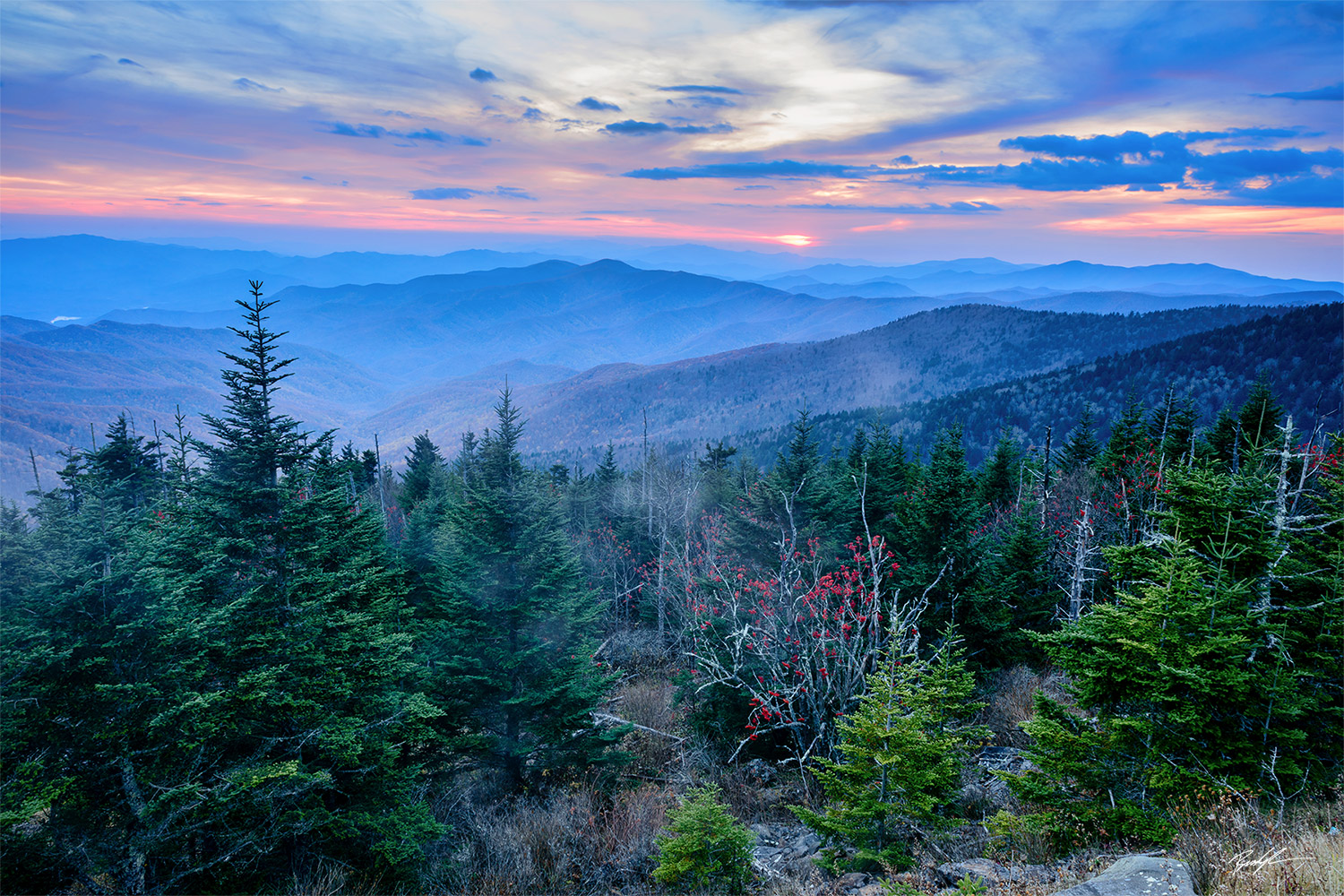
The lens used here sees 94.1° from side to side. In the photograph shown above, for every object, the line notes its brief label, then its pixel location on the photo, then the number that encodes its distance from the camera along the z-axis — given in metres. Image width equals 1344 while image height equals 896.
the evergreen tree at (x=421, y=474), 42.69
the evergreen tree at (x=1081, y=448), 33.78
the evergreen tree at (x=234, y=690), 7.56
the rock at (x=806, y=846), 10.03
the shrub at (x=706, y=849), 8.02
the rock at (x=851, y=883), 7.98
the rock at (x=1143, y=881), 4.96
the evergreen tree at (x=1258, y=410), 26.09
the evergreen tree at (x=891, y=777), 7.77
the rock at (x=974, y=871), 6.96
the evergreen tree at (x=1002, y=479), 31.23
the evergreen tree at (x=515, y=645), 13.40
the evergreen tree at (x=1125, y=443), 27.78
